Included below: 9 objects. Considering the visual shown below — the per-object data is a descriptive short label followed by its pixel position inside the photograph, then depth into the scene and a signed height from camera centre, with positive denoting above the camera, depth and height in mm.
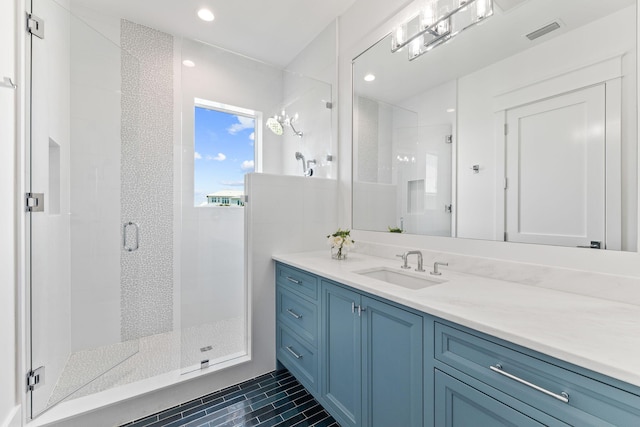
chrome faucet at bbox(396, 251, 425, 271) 1535 -256
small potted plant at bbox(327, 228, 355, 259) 1896 -228
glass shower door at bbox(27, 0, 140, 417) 1531 +6
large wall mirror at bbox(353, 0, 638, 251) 1023 +445
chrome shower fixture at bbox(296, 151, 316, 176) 2498 +469
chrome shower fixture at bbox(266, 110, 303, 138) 2494 +872
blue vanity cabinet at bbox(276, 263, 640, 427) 650 -544
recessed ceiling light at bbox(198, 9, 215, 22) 2240 +1726
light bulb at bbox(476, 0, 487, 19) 1400 +1109
